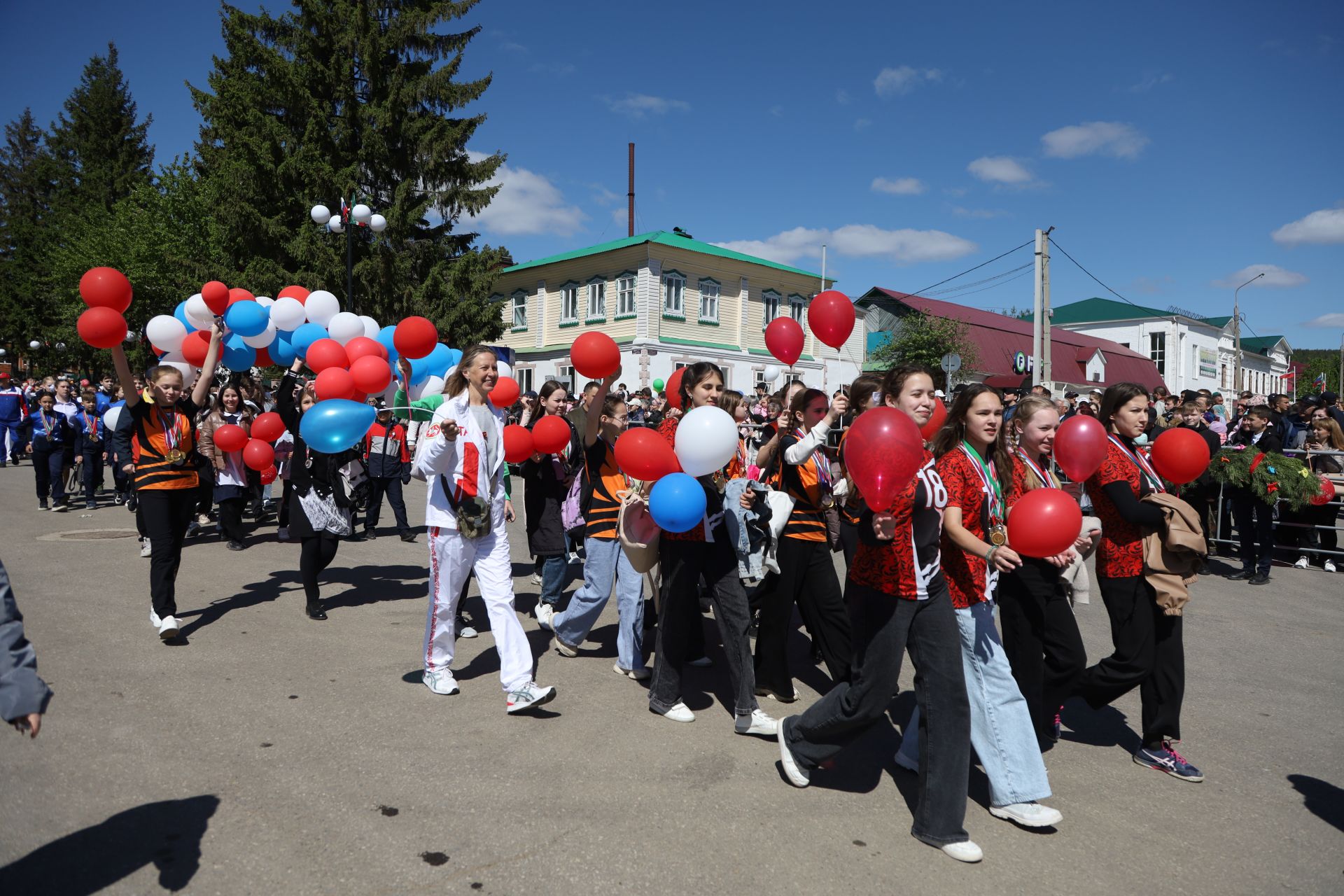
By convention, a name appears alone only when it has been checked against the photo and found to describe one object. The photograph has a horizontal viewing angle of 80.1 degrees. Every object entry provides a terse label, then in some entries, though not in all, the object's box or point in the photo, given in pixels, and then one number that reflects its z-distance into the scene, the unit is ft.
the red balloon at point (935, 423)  16.07
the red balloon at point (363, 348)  20.06
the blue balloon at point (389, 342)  22.57
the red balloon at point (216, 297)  21.01
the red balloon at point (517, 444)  18.84
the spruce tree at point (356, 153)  80.02
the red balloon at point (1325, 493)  31.68
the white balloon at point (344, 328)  22.80
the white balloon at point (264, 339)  21.90
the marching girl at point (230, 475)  31.14
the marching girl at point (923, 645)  10.87
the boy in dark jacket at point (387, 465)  34.47
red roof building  148.25
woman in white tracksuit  15.21
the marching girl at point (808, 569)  15.93
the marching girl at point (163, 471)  19.24
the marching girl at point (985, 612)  11.52
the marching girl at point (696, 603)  14.49
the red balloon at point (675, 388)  16.87
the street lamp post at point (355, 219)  53.42
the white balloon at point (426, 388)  22.80
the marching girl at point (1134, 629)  13.33
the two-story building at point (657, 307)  102.89
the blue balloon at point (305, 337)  22.77
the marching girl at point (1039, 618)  12.98
